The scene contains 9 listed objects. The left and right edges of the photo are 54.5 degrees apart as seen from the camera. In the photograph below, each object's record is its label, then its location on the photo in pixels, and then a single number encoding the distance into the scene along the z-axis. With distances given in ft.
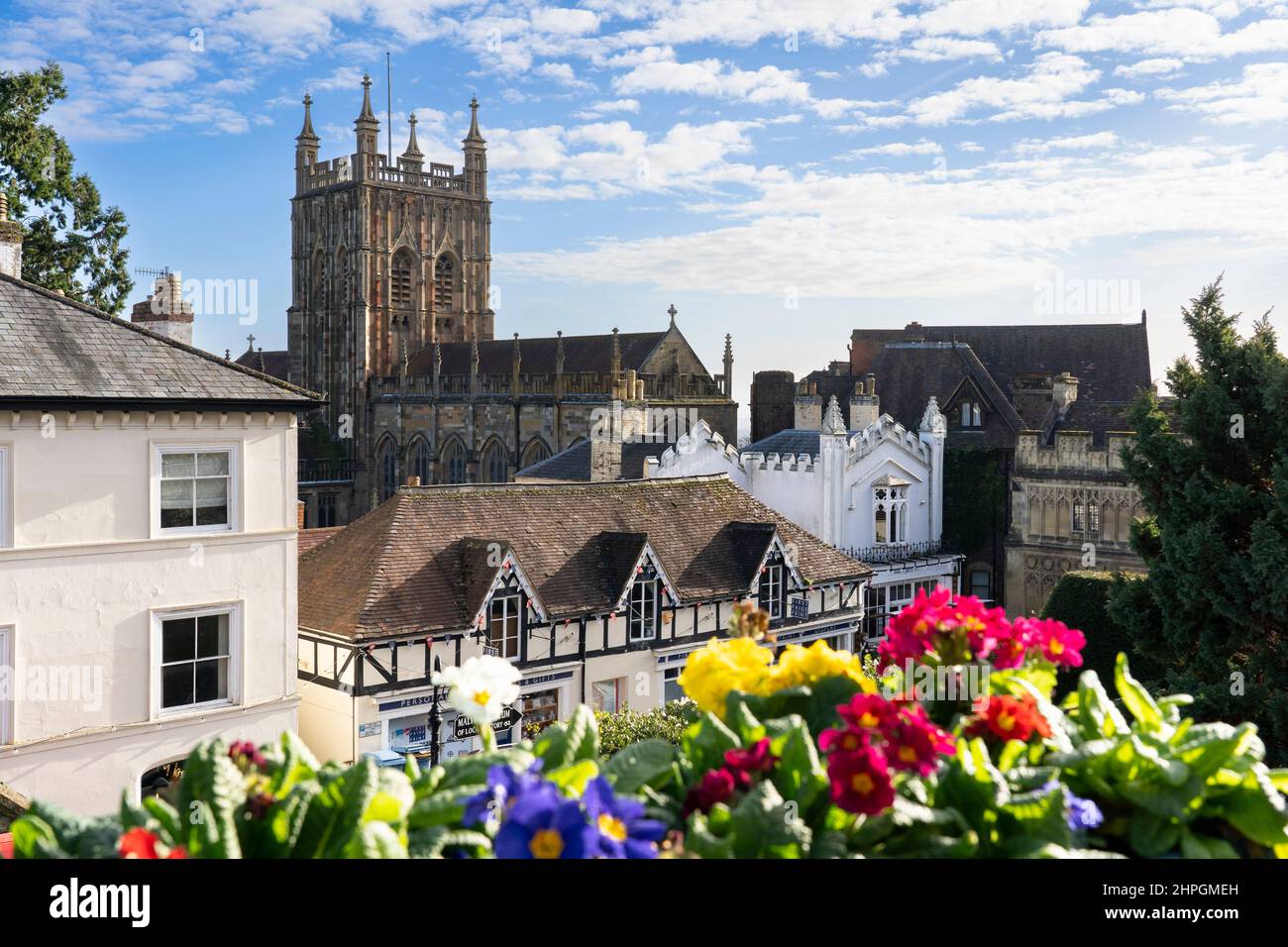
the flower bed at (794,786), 10.51
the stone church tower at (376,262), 252.83
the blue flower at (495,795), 11.09
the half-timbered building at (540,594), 72.02
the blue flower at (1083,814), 11.69
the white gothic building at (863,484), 127.24
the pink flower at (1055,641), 15.39
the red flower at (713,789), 11.82
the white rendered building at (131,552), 53.26
